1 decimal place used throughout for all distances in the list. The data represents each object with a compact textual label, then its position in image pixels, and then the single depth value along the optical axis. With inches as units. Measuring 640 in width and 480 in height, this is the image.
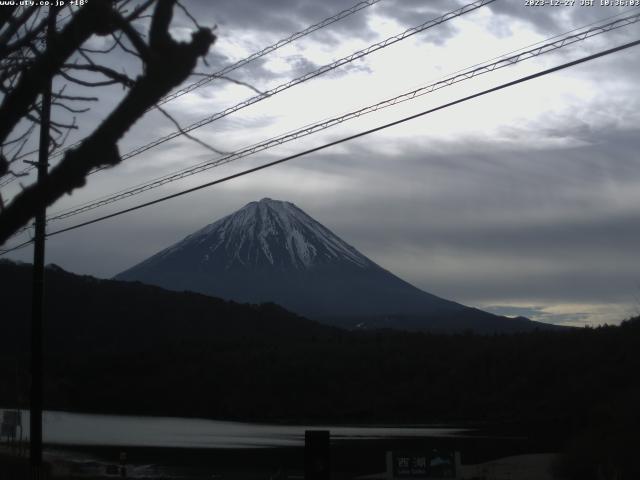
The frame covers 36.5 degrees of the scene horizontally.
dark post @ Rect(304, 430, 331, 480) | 541.6
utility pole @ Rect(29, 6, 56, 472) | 778.2
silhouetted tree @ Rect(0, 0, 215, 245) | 196.2
